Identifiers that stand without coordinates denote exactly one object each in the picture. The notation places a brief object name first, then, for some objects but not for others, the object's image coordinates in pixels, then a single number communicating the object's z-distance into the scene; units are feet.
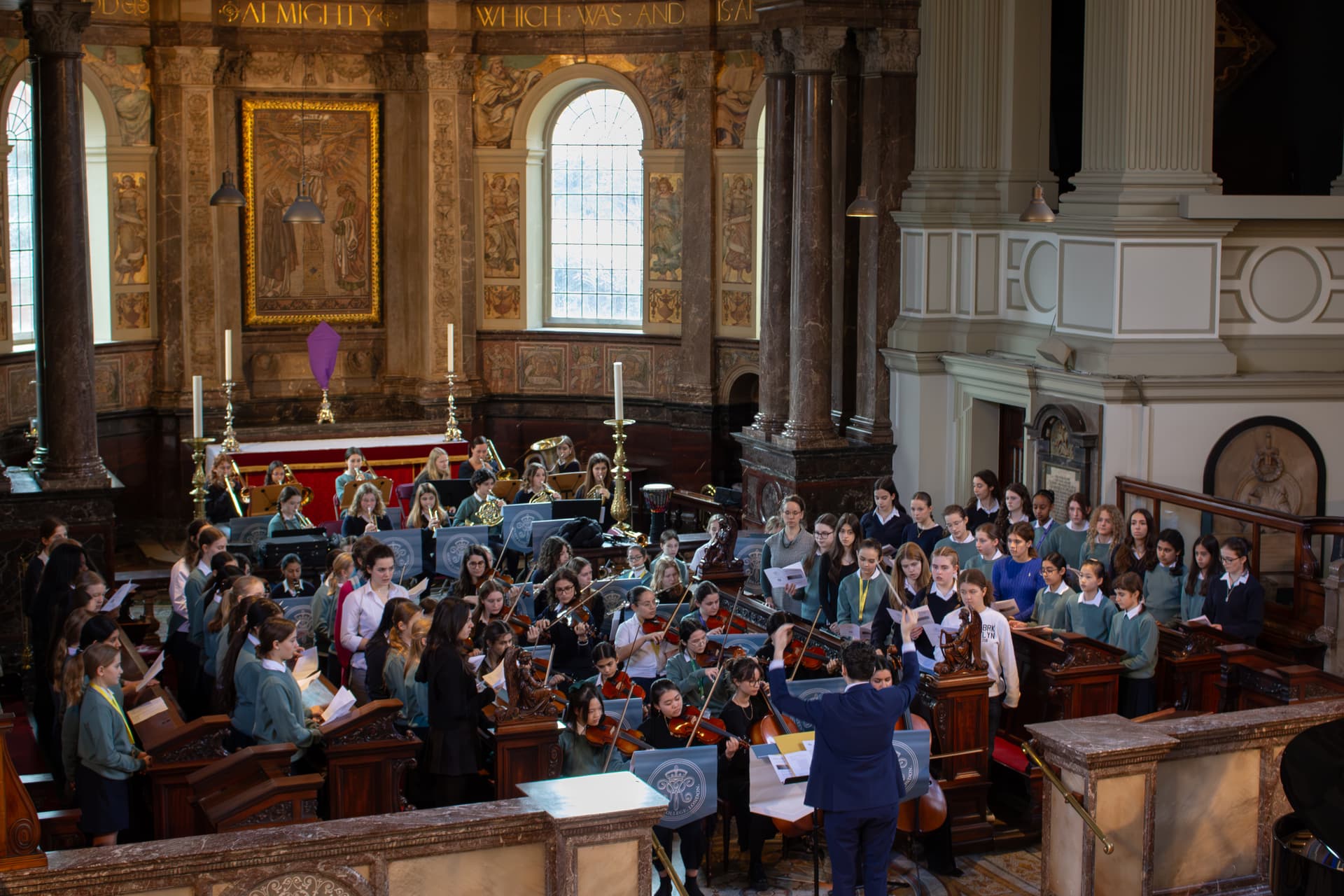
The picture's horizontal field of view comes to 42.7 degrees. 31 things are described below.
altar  59.52
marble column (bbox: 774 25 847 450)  54.60
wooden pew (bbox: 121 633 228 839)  29.09
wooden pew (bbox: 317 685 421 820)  30.12
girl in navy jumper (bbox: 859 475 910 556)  46.03
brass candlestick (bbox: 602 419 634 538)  51.24
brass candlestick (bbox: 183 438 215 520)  53.47
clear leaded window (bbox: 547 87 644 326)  71.36
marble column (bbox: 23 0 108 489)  46.39
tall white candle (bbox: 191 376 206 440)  51.58
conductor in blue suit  27.45
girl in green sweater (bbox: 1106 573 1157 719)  34.91
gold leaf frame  66.69
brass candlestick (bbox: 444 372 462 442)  63.21
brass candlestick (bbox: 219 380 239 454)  59.06
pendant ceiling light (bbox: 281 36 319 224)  61.31
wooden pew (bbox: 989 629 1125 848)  34.22
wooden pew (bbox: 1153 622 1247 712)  35.04
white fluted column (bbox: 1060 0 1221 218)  46.19
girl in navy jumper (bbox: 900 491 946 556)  44.37
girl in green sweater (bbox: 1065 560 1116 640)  36.17
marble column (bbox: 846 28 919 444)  55.72
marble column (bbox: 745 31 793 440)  56.49
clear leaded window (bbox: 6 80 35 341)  63.57
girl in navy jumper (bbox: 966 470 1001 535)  46.68
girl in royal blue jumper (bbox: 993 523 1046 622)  39.83
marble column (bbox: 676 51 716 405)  66.49
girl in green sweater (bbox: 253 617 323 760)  30.01
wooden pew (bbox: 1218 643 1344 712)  32.04
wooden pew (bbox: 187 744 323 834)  27.22
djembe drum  54.75
